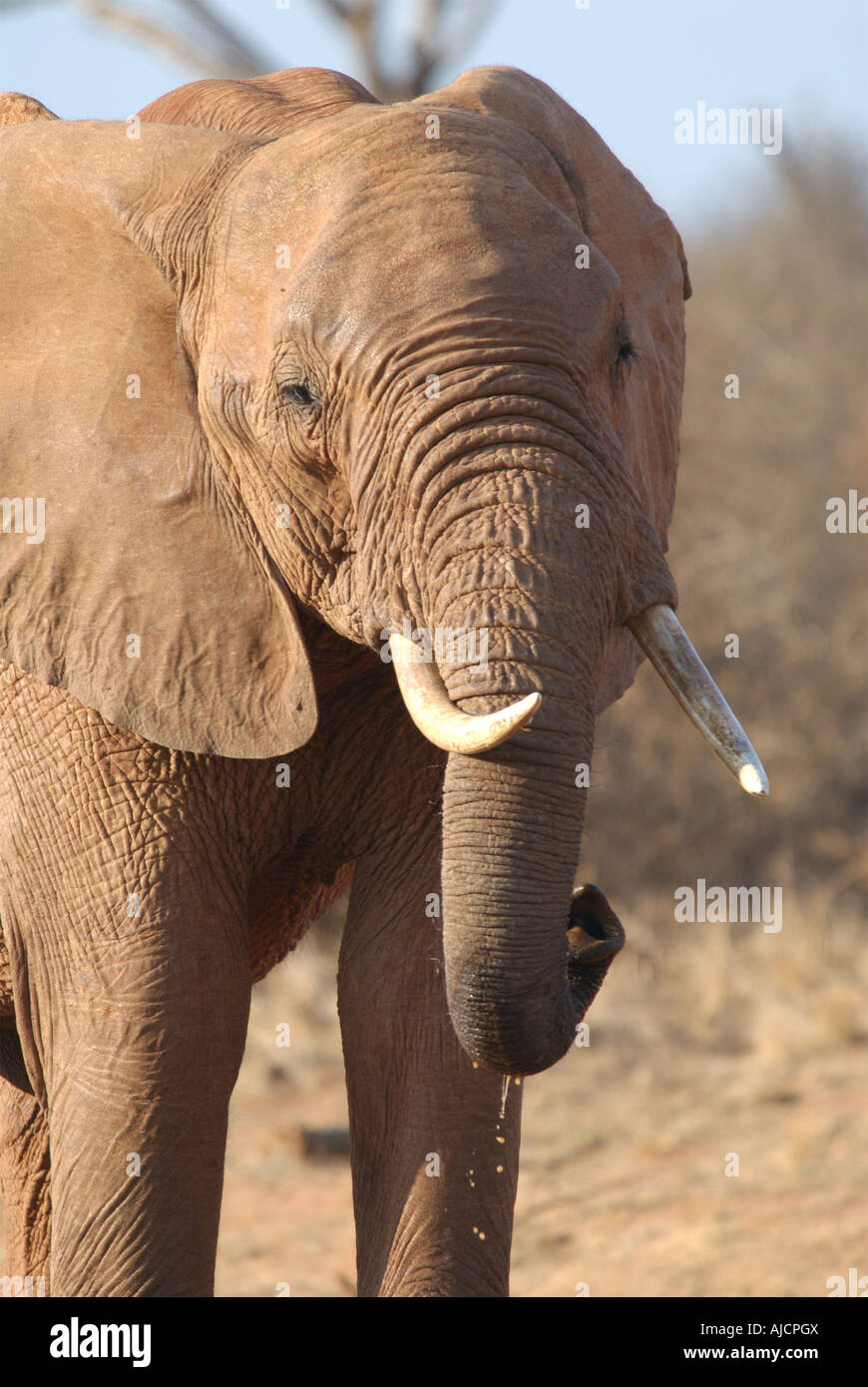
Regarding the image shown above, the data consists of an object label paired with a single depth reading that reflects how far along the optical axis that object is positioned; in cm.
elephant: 603
